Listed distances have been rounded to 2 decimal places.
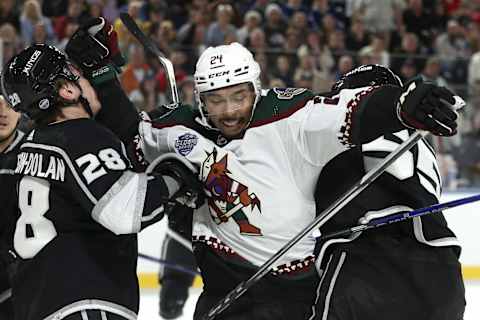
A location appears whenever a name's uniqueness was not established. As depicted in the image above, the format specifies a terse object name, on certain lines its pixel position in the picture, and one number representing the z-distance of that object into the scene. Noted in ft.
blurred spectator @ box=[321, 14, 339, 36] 39.16
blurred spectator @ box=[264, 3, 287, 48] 37.28
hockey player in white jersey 13.86
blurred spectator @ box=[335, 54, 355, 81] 34.45
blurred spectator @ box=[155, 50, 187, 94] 31.39
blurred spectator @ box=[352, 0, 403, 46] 42.20
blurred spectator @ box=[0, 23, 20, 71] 30.88
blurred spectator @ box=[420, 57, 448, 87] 34.87
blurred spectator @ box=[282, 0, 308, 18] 40.45
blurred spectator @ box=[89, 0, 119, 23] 38.35
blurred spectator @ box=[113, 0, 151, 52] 33.38
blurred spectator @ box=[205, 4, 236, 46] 36.12
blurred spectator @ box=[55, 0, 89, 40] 35.23
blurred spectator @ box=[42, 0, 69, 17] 36.30
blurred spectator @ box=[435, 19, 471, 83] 40.77
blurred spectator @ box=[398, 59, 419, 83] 35.44
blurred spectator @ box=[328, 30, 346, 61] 37.64
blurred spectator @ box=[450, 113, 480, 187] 31.33
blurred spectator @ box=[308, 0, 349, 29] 40.78
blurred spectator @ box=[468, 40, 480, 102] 32.74
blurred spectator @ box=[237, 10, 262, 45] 36.76
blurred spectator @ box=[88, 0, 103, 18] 37.47
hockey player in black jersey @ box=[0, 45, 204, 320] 12.78
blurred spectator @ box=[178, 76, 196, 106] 30.47
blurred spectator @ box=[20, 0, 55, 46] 34.58
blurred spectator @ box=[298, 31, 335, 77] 33.77
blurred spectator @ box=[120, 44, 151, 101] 31.37
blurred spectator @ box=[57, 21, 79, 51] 34.31
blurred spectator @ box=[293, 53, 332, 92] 32.23
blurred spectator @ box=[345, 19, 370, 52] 39.30
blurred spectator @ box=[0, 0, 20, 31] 35.27
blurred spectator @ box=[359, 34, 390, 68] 35.23
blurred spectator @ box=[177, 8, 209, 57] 35.70
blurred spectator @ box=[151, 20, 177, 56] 34.49
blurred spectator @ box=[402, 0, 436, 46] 42.46
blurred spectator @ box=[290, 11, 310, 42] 37.88
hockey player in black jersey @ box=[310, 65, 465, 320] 13.91
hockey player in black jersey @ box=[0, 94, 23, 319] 14.70
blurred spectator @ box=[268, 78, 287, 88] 31.50
